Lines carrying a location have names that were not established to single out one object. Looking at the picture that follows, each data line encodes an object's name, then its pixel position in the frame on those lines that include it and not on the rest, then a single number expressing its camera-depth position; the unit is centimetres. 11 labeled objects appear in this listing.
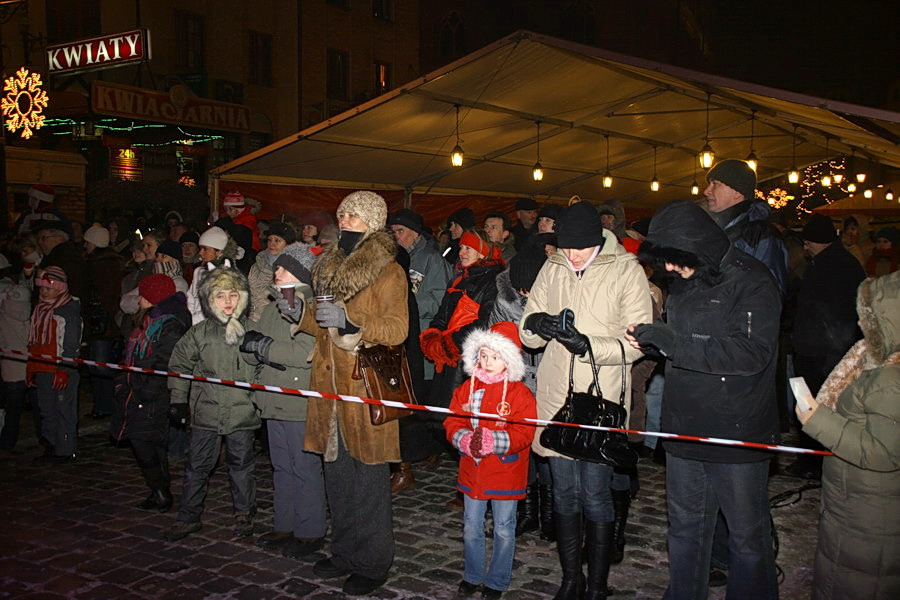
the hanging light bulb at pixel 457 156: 1401
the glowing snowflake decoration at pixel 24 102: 1380
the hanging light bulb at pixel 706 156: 1505
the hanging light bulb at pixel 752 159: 1491
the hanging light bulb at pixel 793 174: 1916
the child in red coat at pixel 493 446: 462
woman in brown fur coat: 470
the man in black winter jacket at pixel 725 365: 382
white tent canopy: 1076
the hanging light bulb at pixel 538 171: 1619
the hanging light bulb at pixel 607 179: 1824
